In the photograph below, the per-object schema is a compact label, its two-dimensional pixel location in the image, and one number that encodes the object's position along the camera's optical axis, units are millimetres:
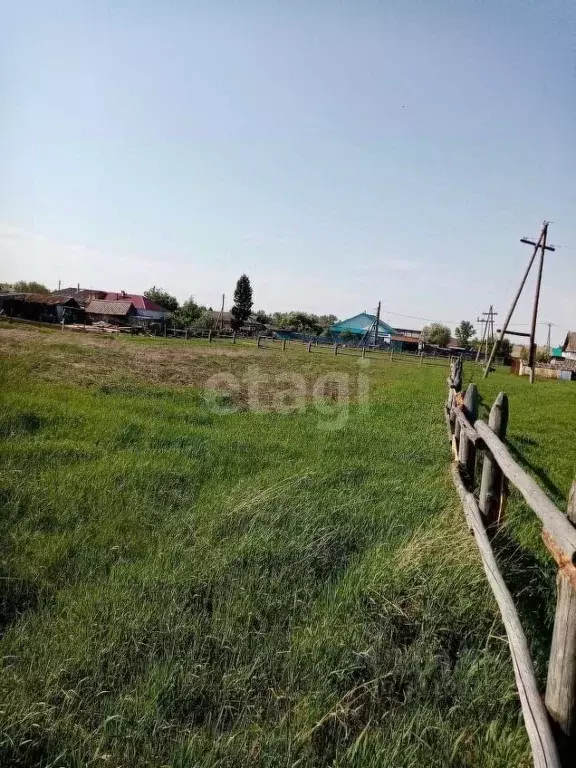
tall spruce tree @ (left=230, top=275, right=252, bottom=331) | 97188
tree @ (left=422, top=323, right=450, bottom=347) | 99900
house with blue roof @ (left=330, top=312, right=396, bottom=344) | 95000
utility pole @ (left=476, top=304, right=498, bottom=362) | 68500
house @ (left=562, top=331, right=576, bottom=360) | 61991
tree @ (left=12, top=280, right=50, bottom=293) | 82825
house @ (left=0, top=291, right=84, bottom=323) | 57312
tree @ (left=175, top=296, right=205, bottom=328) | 72600
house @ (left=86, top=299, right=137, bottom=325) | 67875
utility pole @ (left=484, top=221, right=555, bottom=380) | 28969
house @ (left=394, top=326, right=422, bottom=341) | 114812
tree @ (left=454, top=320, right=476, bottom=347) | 109750
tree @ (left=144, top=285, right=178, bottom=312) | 90188
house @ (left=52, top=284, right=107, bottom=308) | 84900
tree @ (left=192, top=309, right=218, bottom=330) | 67169
